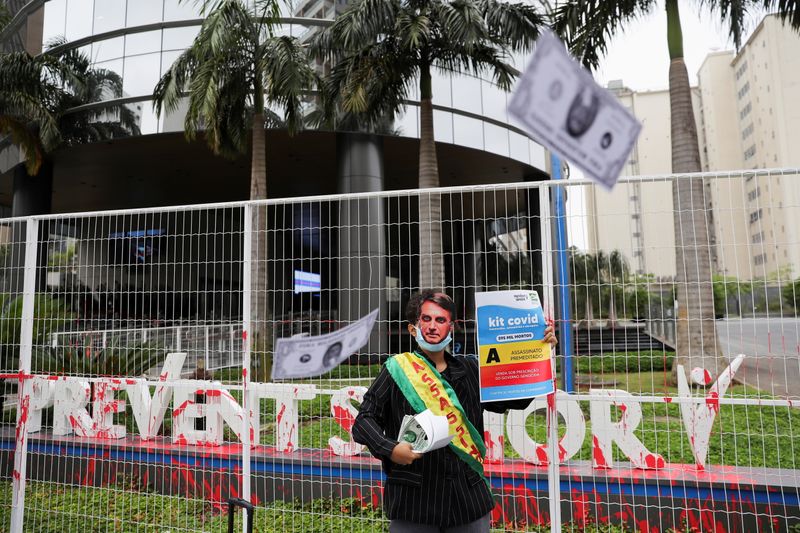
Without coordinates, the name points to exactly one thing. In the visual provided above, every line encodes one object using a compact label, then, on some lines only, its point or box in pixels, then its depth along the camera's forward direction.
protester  2.33
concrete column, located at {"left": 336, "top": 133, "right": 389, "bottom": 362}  16.39
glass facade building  16.09
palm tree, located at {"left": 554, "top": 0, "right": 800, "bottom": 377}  10.11
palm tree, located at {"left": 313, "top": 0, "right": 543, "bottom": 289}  10.34
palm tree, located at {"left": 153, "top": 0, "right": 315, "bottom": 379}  11.20
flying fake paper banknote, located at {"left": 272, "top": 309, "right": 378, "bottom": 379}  3.78
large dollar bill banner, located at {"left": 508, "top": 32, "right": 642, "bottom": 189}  1.37
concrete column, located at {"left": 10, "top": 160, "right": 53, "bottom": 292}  19.41
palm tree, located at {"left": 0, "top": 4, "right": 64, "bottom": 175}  14.09
